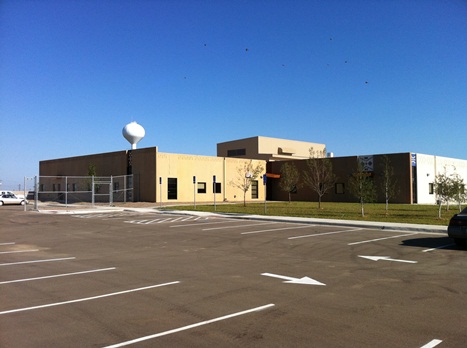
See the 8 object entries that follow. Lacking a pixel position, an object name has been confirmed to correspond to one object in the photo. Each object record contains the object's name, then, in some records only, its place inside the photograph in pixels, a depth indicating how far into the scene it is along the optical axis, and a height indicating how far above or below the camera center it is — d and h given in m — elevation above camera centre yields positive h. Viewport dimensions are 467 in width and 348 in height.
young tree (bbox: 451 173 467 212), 24.08 -0.30
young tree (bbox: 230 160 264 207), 47.22 +1.68
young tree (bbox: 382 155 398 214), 27.23 -0.21
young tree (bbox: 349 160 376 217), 25.80 -0.11
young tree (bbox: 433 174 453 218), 24.07 -0.15
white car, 40.25 -0.88
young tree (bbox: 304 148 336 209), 36.47 +1.98
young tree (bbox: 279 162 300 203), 40.53 +1.12
